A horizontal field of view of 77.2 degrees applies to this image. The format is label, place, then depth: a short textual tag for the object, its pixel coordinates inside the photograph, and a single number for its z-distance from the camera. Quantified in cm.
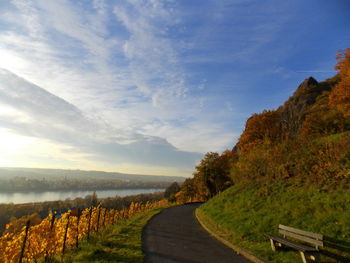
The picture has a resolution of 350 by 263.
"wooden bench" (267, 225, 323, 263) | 592
